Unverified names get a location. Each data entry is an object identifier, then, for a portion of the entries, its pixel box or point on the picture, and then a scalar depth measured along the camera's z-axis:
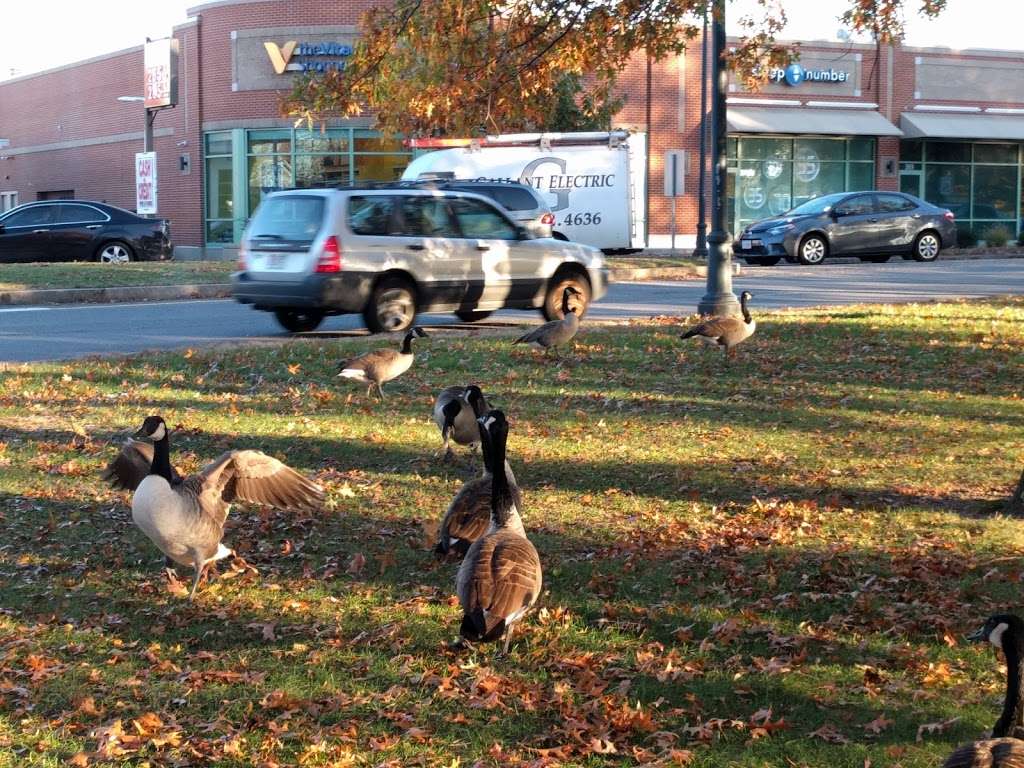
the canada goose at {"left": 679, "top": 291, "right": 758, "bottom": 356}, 13.08
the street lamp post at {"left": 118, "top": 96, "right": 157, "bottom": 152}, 42.62
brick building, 41.62
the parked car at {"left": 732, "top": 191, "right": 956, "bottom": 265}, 31.31
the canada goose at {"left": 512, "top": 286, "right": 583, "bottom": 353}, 13.38
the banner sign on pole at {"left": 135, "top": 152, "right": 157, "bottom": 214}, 38.16
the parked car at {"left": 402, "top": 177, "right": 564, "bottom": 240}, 23.84
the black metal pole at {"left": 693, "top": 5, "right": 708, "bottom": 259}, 34.11
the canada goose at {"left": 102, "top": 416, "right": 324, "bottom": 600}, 6.35
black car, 30.55
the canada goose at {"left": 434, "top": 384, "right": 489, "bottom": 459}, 8.89
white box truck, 32.97
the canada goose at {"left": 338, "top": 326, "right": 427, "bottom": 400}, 11.13
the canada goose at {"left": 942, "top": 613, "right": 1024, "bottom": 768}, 3.93
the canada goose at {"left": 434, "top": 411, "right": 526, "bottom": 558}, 6.60
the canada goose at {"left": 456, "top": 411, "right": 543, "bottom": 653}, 5.38
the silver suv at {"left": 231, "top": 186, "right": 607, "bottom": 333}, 15.97
